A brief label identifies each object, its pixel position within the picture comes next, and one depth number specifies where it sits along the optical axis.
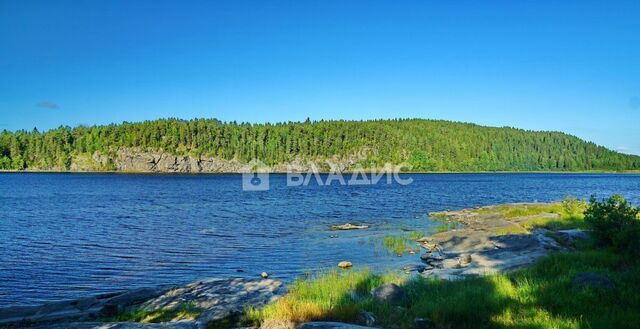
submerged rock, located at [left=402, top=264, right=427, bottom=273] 24.44
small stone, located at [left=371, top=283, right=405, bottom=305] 14.52
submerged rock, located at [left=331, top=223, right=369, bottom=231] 43.88
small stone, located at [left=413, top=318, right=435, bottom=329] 11.67
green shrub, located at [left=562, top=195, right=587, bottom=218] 38.36
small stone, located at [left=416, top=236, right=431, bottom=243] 35.86
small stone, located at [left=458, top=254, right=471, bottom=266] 24.52
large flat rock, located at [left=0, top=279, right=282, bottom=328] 16.80
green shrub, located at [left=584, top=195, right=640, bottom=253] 18.08
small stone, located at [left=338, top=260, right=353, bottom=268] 26.69
